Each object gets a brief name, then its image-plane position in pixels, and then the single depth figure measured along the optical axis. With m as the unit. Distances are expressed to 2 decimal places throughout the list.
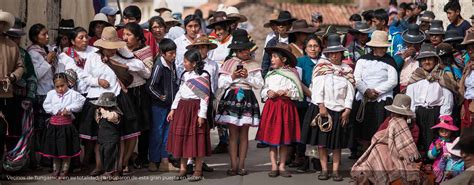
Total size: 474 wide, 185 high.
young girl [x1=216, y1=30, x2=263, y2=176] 17.53
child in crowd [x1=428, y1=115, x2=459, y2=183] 16.72
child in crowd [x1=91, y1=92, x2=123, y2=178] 17.03
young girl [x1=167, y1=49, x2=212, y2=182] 17.08
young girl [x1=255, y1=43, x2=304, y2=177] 17.58
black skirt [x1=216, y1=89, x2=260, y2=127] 17.52
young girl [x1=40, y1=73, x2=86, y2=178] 17.16
